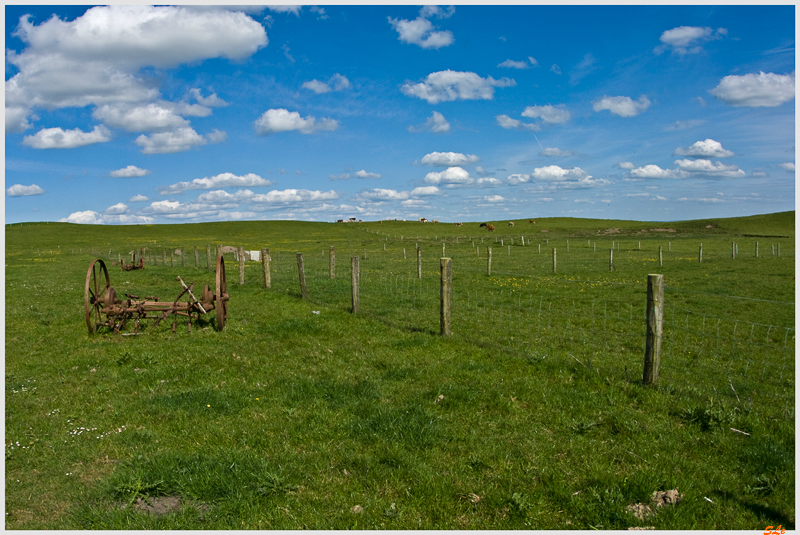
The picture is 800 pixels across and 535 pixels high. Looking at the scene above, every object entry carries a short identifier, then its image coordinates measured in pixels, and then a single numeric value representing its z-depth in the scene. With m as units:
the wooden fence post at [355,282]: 14.00
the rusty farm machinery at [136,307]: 11.91
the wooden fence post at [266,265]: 19.59
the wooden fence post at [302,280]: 16.94
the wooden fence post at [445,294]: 10.95
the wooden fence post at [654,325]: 7.48
